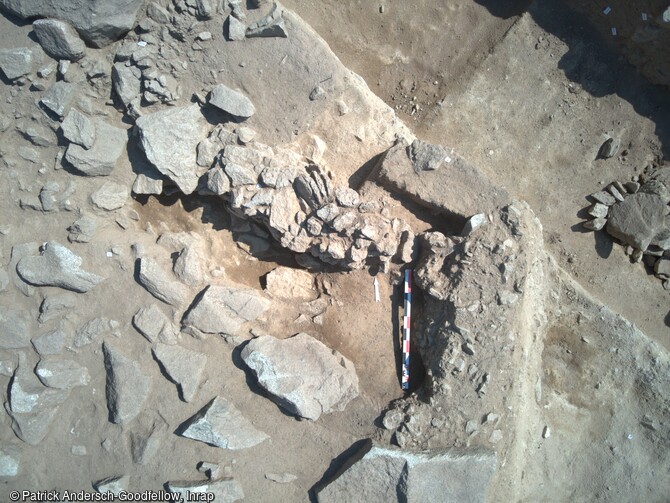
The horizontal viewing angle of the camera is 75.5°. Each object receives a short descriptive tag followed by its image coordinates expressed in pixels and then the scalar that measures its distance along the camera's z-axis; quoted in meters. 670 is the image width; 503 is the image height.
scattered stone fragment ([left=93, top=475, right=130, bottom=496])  2.87
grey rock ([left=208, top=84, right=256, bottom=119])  3.03
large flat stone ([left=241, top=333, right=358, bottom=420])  2.87
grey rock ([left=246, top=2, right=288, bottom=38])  2.97
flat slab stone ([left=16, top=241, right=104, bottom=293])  2.99
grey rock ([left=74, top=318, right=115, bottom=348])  3.00
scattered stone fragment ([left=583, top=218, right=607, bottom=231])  3.61
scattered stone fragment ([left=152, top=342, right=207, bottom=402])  2.95
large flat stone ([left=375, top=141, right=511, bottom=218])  2.98
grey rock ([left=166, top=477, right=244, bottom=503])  2.80
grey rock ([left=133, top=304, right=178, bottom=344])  2.99
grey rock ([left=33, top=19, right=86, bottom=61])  2.88
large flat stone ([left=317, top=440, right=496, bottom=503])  2.72
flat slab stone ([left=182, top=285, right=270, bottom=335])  2.98
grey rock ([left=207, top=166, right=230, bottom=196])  2.95
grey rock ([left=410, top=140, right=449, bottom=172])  2.97
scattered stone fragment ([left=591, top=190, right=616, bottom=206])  3.62
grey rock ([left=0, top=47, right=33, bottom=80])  2.89
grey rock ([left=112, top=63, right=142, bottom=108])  3.02
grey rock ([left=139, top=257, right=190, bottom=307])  3.01
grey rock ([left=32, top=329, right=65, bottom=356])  2.98
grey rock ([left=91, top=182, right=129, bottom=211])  3.12
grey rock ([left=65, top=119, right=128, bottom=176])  3.03
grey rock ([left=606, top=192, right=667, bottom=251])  3.44
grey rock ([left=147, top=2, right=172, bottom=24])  2.97
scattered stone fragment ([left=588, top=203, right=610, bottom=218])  3.60
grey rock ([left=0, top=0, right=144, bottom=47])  2.87
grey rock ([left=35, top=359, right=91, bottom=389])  2.97
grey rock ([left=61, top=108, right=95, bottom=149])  3.00
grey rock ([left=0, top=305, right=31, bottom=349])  2.98
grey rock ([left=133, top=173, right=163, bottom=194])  3.15
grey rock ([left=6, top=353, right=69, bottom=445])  2.95
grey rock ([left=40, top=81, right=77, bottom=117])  2.97
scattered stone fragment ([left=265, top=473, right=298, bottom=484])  2.89
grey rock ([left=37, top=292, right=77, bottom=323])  3.01
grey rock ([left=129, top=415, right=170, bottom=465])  2.89
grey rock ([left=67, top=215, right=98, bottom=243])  3.04
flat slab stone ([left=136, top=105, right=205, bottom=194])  2.98
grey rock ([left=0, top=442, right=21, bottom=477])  2.94
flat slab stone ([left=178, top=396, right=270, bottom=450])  2.86
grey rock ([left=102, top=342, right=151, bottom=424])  2.92
